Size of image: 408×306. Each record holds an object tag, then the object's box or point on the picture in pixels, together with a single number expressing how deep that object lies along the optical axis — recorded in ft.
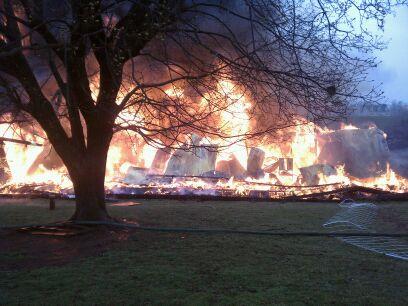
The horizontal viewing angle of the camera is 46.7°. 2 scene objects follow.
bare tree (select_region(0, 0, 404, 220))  18.80
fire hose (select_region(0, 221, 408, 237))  19.51
